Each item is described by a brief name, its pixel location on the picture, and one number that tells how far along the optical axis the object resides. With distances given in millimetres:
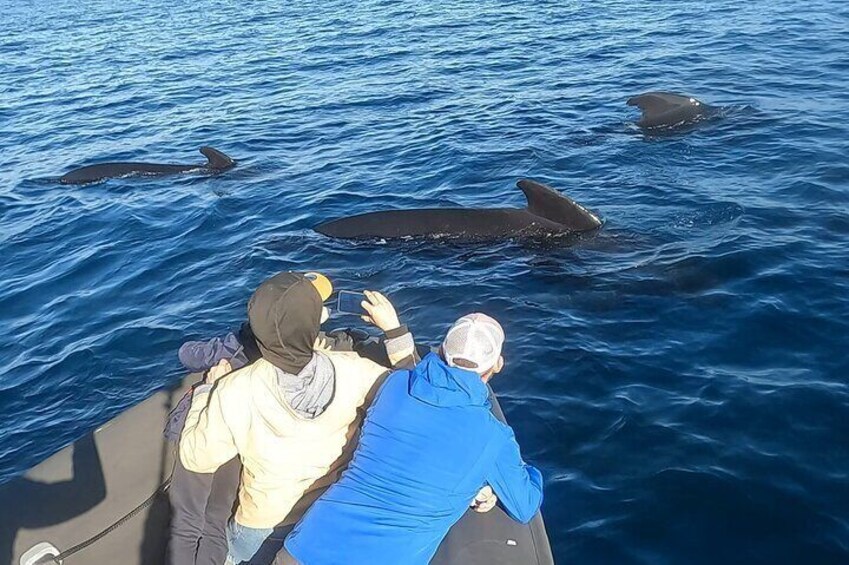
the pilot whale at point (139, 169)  18562
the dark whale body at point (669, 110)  17484
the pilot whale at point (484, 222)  12852
